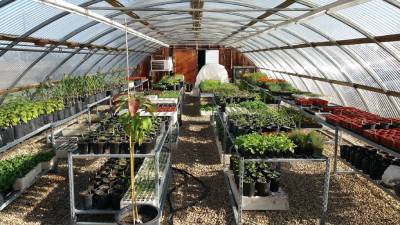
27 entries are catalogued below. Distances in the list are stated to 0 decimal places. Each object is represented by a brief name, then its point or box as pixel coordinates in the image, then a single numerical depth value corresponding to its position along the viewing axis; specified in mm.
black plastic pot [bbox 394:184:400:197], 4202
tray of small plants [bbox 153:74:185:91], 14398
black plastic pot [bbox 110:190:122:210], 4688
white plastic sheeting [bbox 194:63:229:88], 17266
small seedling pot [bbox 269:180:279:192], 5156
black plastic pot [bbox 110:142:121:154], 4945
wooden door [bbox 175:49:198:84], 24000
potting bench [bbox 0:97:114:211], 4974
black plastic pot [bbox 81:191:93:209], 4652
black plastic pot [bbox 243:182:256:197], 4958
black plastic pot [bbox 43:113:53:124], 6927
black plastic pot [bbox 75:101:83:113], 8561
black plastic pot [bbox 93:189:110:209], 4672
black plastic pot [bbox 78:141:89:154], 4824
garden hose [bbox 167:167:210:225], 5080
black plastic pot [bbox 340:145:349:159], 5972
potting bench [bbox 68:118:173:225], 4309
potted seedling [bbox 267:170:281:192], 5145
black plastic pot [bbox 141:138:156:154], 4895
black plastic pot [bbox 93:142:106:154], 4900
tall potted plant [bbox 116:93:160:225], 3418
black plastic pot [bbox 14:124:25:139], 5645
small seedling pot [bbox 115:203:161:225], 3774
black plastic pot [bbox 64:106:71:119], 7754
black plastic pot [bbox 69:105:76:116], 8054
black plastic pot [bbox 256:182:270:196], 4996
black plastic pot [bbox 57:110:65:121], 7482
